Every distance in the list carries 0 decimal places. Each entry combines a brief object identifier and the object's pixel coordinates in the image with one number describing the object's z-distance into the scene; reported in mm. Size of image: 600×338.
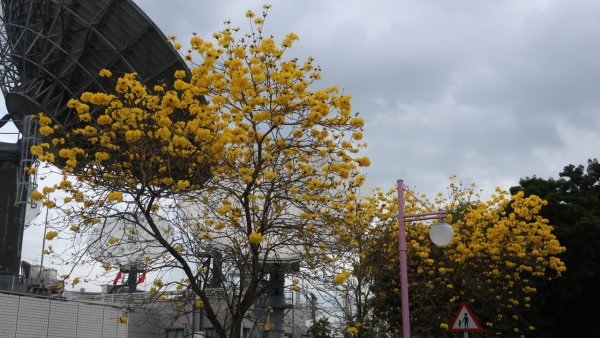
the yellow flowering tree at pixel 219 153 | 10891
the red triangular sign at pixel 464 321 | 12008
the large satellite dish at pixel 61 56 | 20406
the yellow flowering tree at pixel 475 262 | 18891
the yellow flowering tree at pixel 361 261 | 14484
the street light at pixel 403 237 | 10656
